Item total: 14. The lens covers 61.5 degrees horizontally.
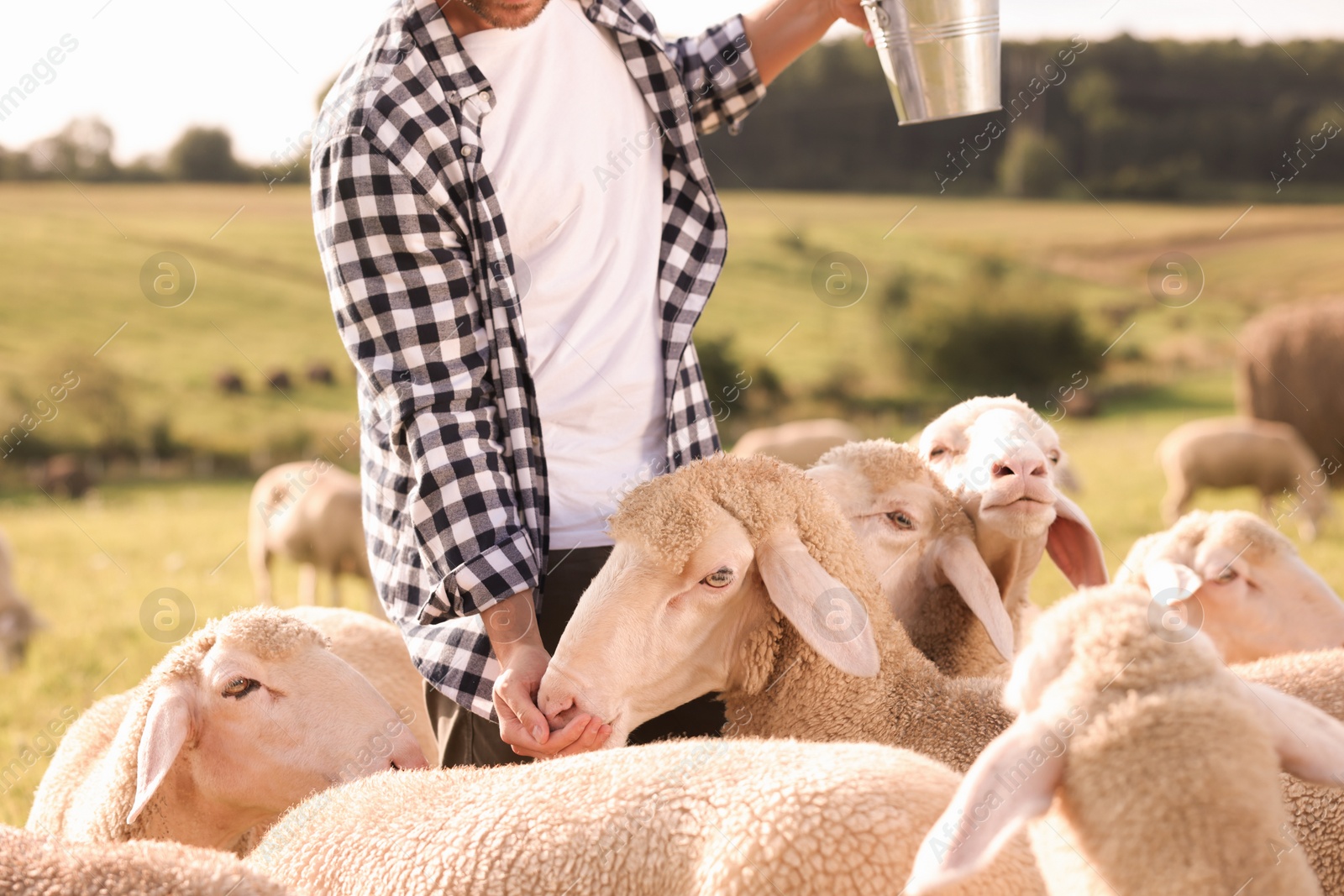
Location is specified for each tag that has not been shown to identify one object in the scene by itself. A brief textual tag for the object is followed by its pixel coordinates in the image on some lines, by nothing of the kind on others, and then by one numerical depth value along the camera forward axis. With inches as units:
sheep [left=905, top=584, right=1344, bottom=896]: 58.9
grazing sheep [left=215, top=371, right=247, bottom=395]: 1512.1
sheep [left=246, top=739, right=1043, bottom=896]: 69.7
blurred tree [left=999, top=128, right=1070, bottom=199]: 2220.7
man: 104.9
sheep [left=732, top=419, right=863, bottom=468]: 518.9
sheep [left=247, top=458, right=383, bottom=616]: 414.6
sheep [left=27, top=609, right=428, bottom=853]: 114.3
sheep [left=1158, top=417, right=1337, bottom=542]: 507.5
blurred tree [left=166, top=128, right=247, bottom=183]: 2102.6
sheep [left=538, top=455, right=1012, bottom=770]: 99.1
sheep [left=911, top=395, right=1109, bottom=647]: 123.8
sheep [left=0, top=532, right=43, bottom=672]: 346.9
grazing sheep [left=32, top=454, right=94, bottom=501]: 1115.9
